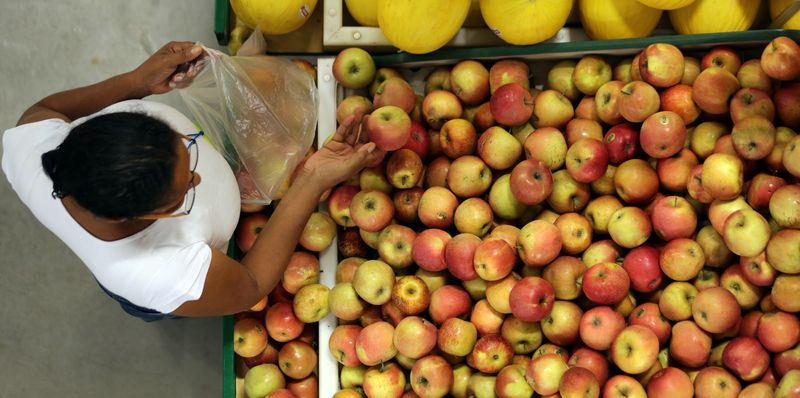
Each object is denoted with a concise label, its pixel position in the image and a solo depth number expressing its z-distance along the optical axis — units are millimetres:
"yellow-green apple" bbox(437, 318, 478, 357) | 2023
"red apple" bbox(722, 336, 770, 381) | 1806
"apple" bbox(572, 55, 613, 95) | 2154
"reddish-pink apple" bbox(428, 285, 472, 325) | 2088
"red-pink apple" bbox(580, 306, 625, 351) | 1925
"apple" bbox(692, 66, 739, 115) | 1967
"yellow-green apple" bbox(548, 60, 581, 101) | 2219
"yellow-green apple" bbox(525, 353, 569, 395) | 1891
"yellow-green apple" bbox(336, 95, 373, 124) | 2242
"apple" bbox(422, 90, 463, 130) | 2230
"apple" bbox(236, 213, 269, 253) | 2291
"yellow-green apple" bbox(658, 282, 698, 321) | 1920
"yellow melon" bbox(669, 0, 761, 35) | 2082
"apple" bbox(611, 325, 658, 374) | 1851
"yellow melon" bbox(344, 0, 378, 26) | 2281
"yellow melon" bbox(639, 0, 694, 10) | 1997
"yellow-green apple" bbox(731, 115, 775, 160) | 1854
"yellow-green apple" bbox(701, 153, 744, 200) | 1860
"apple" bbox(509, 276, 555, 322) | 1919
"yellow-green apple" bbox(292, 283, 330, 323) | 2193
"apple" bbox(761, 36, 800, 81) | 1883
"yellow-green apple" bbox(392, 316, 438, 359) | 2023
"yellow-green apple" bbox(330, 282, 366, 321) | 2148
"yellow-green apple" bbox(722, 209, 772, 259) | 1800
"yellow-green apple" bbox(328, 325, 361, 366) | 2135
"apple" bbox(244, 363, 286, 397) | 2215
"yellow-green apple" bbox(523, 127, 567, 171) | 2105
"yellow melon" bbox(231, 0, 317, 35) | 2271
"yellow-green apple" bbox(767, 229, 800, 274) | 1744
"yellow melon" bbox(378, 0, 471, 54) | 2032
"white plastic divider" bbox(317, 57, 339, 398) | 2213
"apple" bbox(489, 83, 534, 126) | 2105
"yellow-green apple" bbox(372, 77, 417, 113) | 2189
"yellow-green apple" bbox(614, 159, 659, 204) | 2012
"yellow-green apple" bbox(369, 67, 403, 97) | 2297
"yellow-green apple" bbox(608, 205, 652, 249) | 1982
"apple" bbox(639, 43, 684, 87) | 2018
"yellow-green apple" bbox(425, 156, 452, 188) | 2230
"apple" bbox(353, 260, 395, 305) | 2096
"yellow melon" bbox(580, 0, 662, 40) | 2109
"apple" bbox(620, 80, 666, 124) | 1996
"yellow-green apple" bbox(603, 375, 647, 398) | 1866
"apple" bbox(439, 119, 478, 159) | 2180
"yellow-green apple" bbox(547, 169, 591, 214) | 2102
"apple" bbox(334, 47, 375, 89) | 2250
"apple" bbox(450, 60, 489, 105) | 2217
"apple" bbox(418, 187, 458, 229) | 2143
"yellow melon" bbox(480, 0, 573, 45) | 2037
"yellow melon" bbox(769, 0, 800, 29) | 2051
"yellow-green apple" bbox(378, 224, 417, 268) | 2152
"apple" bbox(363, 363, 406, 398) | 2094
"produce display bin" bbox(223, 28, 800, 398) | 2064
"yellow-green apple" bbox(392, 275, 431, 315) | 2080
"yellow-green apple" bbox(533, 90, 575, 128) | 2160
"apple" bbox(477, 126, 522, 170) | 2127
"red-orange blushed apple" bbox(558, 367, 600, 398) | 1812
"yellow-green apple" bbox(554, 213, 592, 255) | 2047
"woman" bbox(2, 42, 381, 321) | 1402
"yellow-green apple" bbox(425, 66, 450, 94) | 2305
